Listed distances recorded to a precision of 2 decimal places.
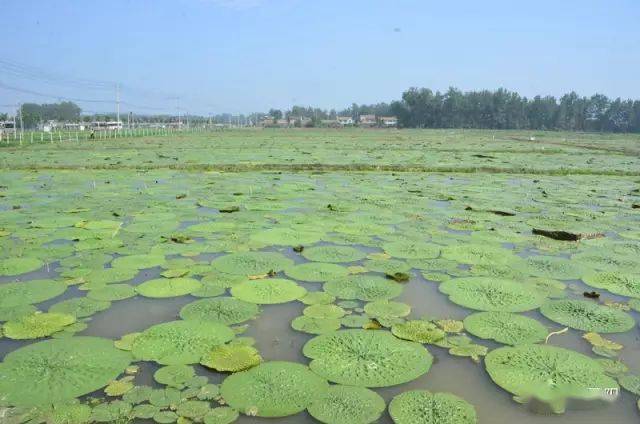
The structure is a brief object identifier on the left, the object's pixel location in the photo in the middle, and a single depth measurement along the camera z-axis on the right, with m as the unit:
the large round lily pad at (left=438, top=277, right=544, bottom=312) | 3.24
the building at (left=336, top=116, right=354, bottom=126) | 111.31
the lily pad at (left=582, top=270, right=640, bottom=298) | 3.53
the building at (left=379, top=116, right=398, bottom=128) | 99.07
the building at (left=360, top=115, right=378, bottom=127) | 106.66
